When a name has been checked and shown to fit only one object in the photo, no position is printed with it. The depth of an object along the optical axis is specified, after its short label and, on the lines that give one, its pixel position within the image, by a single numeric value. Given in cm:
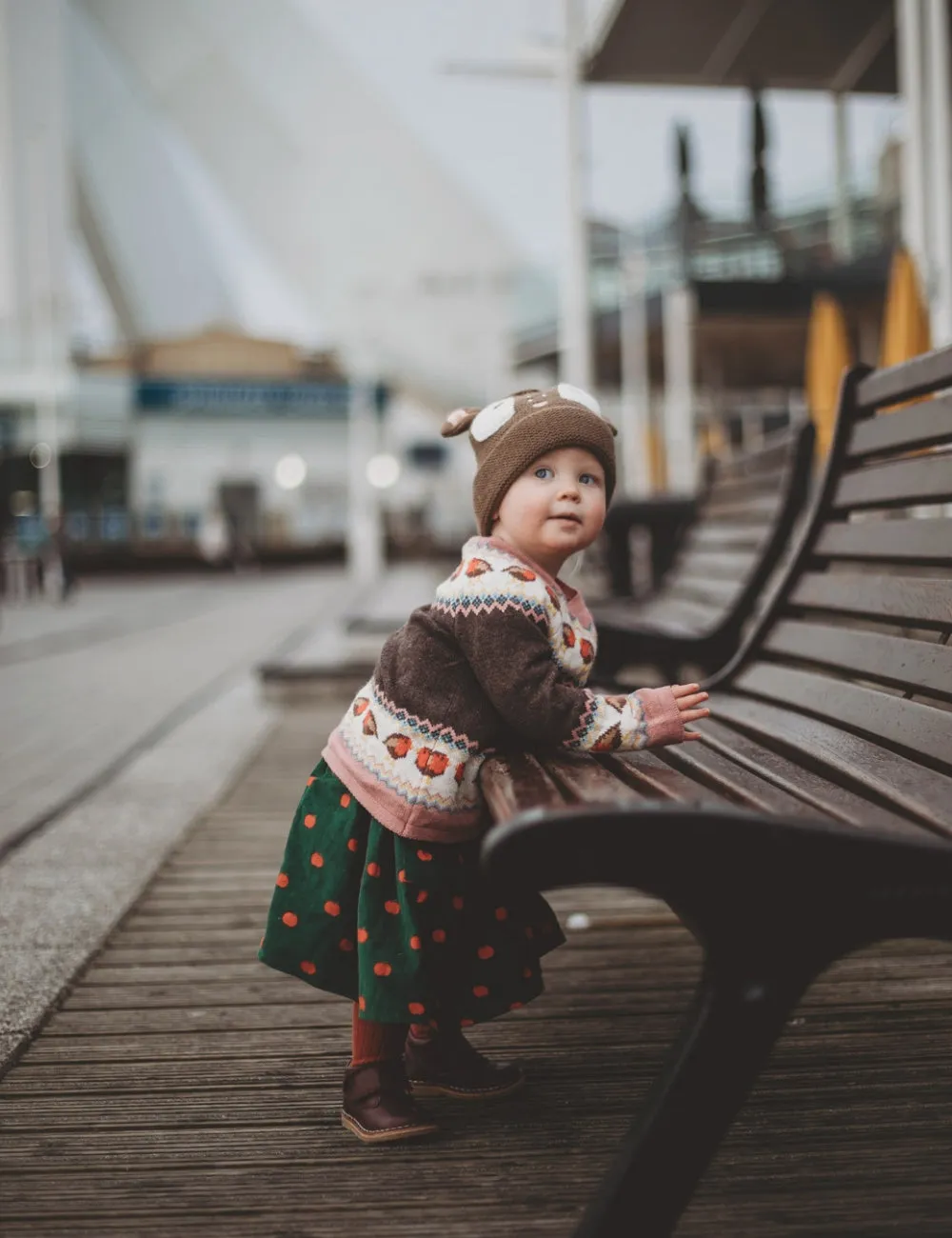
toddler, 139
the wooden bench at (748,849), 98
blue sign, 2827
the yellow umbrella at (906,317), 578
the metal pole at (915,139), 555
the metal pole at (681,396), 1182
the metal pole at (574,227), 702
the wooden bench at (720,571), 265
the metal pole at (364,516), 2055
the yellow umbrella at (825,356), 840
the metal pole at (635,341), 1380
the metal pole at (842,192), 995
